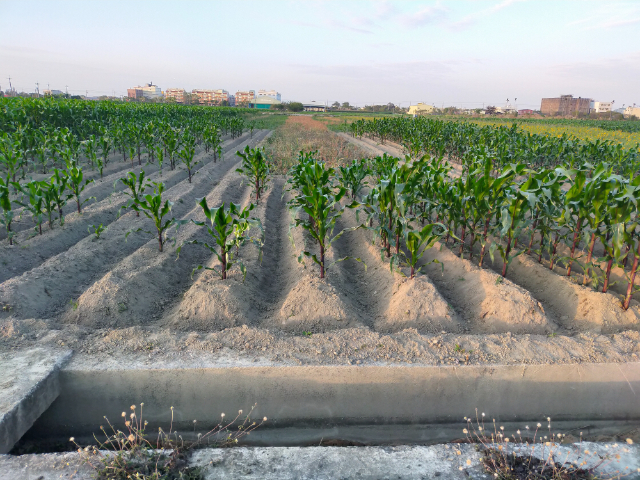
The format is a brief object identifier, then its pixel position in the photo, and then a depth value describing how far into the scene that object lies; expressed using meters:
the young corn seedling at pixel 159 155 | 11.65
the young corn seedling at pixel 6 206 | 5.85
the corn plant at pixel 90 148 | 10.63
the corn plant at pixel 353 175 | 7.70
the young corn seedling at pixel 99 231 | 6.45
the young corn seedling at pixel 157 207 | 5.69
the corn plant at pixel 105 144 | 11.81
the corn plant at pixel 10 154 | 8.71
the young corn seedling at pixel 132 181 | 6.57
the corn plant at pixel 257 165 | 9.04
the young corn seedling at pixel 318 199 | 5.05
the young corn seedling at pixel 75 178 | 7.11
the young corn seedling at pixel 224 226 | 4.73
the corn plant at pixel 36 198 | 6.16
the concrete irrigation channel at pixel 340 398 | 3.47
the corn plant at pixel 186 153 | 11.20
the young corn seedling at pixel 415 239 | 4.84
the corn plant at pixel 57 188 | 6.46
